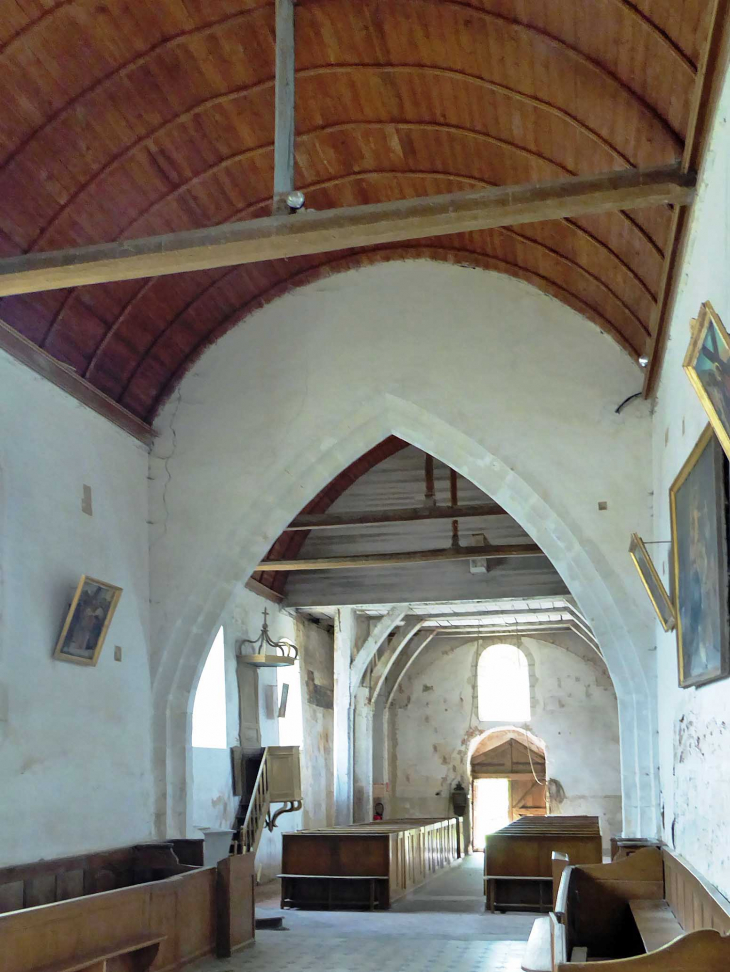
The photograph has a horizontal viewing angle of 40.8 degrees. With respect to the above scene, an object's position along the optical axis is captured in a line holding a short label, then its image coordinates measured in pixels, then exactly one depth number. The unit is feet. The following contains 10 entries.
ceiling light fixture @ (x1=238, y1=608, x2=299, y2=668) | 43.70
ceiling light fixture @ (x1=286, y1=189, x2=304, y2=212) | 16.89
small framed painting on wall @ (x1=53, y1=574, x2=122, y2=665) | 24.34
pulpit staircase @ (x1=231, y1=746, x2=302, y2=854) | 41.98
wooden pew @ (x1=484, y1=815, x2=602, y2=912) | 36.50
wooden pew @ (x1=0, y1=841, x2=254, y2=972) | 16.87
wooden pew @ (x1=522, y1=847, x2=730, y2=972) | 11.40
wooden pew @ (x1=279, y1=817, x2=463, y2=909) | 36.60
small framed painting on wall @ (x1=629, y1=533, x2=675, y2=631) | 20.79
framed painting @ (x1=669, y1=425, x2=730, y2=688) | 14.10
